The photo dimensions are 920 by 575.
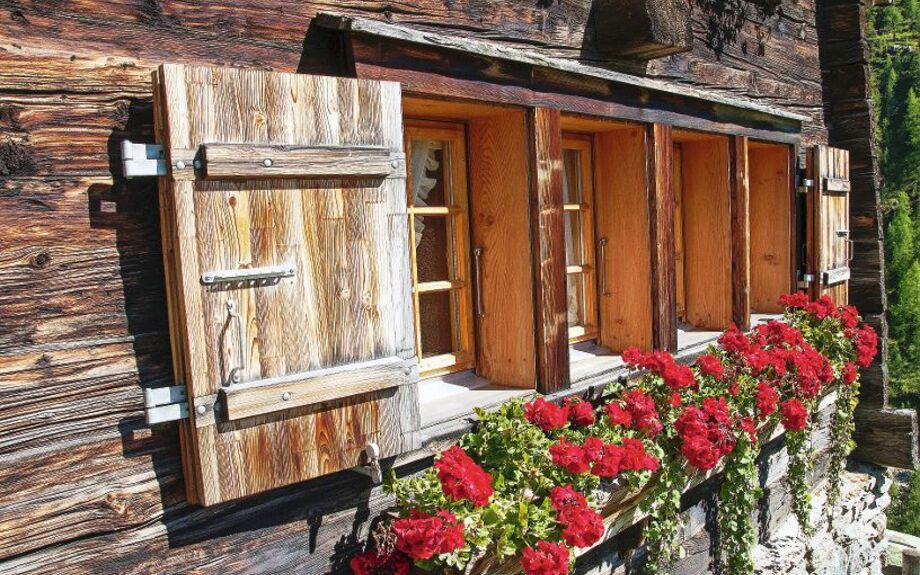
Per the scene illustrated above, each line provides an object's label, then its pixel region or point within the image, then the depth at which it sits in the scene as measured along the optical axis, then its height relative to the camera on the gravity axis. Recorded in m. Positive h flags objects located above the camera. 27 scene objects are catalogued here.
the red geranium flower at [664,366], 3.39 -0.60
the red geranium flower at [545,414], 2.82 -0.65
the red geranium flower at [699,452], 3.21 -0.92
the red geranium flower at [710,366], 3.65 -0.65
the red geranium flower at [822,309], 4.95 -0.56
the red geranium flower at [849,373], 4.75 -0.93
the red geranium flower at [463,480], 2.36 -0.73
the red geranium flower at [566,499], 2.61 -0.88
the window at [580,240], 4.04 -0.03
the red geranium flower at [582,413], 3.10 -0.71
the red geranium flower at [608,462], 2.79 -0.82
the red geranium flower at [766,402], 3.74 -0.85
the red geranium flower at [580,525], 2.52 -0.94
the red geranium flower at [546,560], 2.40 -0.99
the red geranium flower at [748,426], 3.62 -0.93
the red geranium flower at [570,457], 2.72 -0.77
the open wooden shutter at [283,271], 2.06 -0.06
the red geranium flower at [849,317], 5.04 -0.63
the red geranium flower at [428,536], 2.26 -0.85
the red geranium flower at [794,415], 3.98 -0.98
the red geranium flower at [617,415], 3.10 -0.73
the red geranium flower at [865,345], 4.87 -0.80
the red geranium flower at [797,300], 4.94 -0.49
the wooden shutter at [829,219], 5.37 +0.01
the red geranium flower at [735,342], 3.97 -0.59
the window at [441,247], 3.26 -0.02
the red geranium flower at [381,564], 2.42 -0.99
